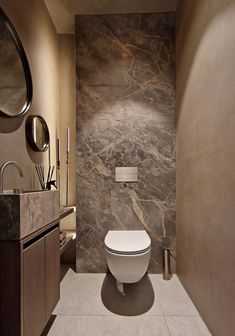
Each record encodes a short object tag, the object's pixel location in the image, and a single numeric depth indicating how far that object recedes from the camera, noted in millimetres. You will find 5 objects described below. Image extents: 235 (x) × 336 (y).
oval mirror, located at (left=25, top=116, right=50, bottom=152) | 1754
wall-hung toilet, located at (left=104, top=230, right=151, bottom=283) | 1524
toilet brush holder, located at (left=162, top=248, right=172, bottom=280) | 2090
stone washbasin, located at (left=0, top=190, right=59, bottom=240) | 979
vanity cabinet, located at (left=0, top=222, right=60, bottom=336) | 973
